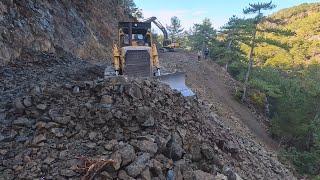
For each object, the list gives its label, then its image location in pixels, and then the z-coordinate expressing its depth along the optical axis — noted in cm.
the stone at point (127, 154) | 359
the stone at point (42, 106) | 441
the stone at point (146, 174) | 350
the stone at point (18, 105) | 441
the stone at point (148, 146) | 386
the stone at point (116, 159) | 348
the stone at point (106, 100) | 461
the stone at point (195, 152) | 440
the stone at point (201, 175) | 386
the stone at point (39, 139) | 382
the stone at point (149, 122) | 440
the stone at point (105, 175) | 337
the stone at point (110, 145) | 377
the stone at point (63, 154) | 364
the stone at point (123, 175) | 344
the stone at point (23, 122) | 416
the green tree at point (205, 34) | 3063
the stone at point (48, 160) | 354
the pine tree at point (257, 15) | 1348
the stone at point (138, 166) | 350
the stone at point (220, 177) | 406
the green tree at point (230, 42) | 1808
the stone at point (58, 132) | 396
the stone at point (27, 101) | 447
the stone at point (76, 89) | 480
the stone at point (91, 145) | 382
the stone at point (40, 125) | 405
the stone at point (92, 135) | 397
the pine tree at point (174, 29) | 4363
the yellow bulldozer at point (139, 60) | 709
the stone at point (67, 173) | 339
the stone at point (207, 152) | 454
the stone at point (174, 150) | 407
